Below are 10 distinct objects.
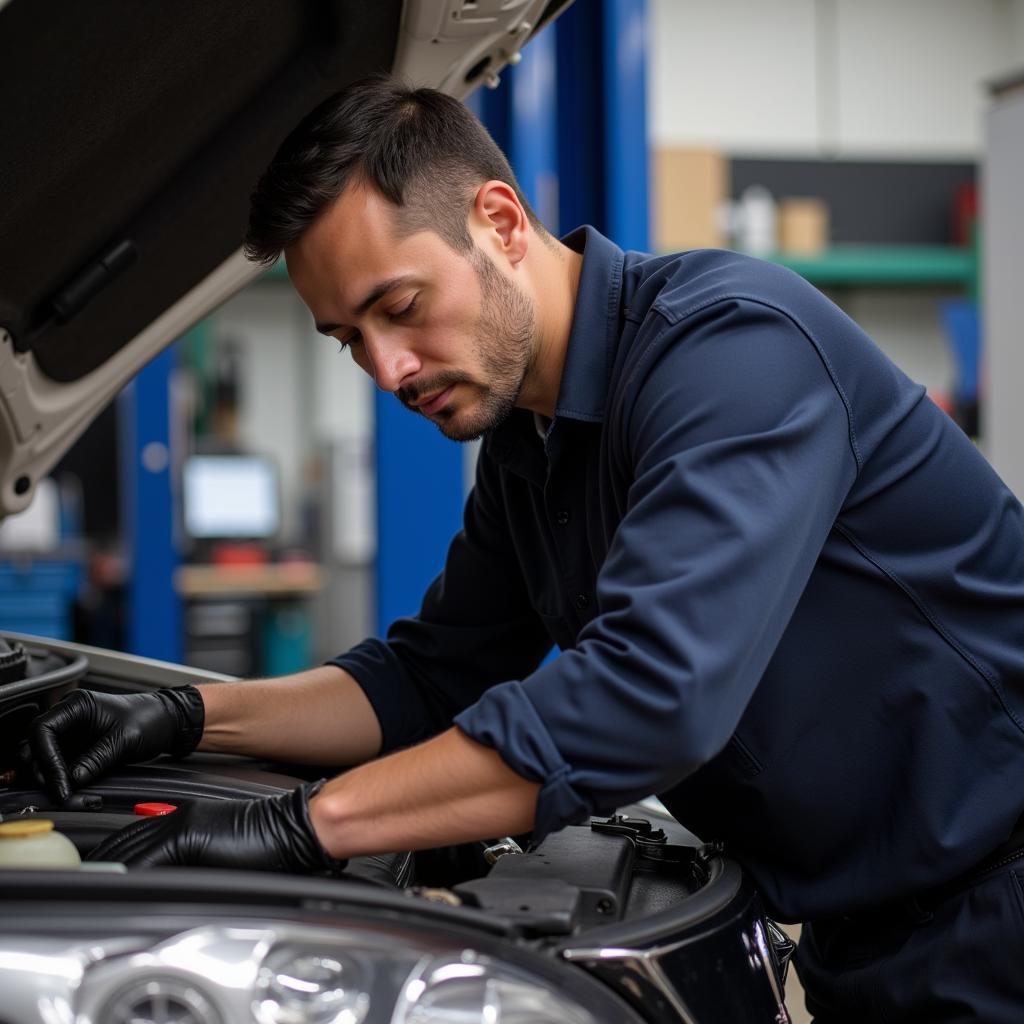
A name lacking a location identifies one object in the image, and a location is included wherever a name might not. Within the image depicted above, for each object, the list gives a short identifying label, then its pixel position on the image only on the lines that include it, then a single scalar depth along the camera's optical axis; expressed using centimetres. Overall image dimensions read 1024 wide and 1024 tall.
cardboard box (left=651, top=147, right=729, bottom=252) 691
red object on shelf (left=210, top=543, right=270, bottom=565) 615
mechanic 86
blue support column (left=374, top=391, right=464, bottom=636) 307
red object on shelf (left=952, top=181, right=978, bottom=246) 788
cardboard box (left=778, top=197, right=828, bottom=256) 743
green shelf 743
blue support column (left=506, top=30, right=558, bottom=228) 300
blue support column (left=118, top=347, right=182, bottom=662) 447
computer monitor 630
